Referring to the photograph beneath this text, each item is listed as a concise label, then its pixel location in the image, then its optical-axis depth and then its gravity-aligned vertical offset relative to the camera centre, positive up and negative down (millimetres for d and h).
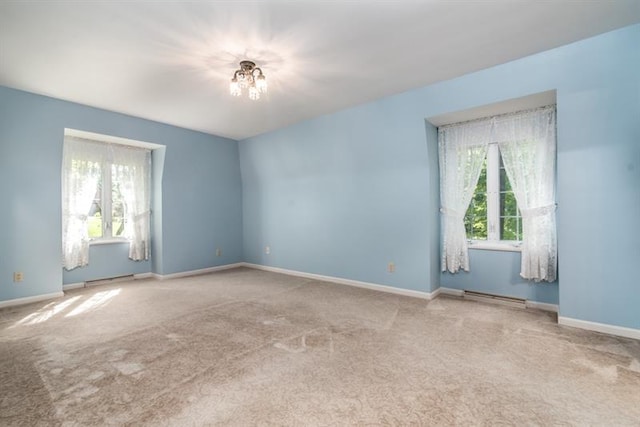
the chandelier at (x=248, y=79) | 2799 +1304
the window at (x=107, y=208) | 4559 +107
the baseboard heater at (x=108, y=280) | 4426 -1042
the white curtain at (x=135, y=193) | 4781 +361
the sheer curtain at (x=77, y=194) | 4152 +300
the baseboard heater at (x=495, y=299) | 3371 -1078
